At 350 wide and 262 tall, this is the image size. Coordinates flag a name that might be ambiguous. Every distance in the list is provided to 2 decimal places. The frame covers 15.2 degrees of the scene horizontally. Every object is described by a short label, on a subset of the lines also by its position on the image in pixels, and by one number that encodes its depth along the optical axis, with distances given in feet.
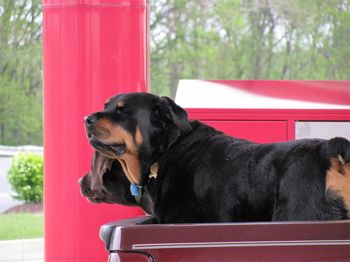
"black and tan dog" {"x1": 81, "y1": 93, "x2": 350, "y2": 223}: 15.39
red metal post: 26.83
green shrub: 65.69
